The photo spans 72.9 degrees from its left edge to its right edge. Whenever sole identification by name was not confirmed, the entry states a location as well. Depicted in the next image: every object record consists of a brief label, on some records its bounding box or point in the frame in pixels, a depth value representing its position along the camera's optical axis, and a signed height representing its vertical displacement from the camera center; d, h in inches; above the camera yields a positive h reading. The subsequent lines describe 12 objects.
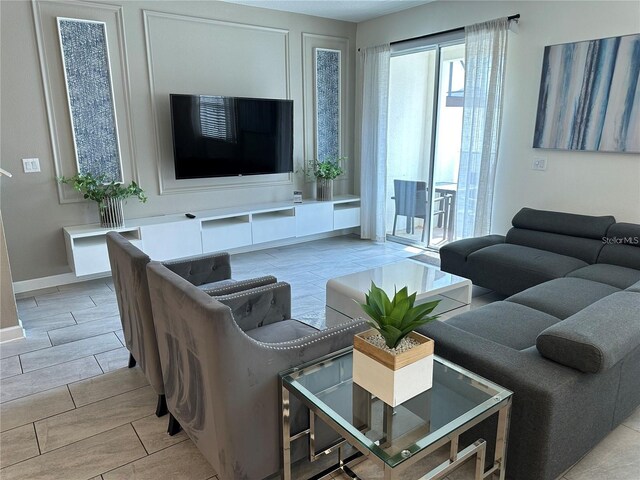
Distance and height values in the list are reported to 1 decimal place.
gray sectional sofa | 62.5 -36.4
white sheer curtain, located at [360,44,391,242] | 210.1 -0.1
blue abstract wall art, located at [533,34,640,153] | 132.0 +13.9
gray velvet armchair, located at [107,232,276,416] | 79.5 -31.3
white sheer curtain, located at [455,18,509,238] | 161.3 +7.4
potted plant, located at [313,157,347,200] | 214.4 -17.5
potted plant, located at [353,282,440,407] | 56.4 -27.3
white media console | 154.4 -36.7
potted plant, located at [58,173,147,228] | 156.1 -19.3
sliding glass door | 190.2 +0.4
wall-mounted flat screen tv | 173.9 +1.7
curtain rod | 155.4 +44.0
